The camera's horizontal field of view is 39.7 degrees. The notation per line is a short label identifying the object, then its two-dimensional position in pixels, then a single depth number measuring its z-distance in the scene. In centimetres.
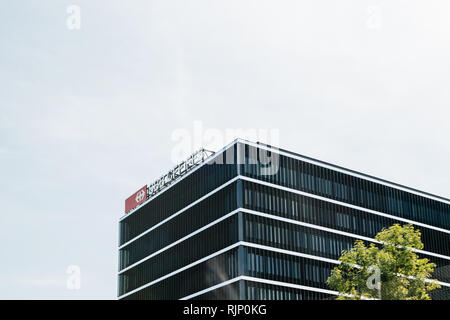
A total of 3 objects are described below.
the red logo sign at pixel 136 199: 10475
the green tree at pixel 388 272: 4862
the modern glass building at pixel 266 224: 7856
